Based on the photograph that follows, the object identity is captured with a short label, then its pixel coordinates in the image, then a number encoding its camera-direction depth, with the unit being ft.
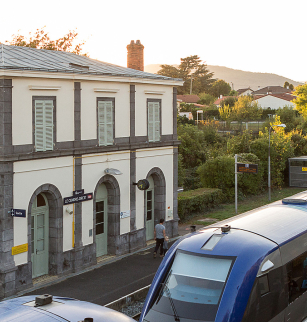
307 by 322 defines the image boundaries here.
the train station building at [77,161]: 49.98
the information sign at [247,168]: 87.30
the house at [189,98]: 329.54
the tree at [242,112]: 229.86
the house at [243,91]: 487.61
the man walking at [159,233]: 61.67
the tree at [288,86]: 554.46
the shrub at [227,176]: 110.63
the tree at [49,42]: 152.45
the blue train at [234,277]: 27.43
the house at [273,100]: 316.40
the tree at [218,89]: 409.28
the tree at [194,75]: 390.83
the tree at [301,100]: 226.58
